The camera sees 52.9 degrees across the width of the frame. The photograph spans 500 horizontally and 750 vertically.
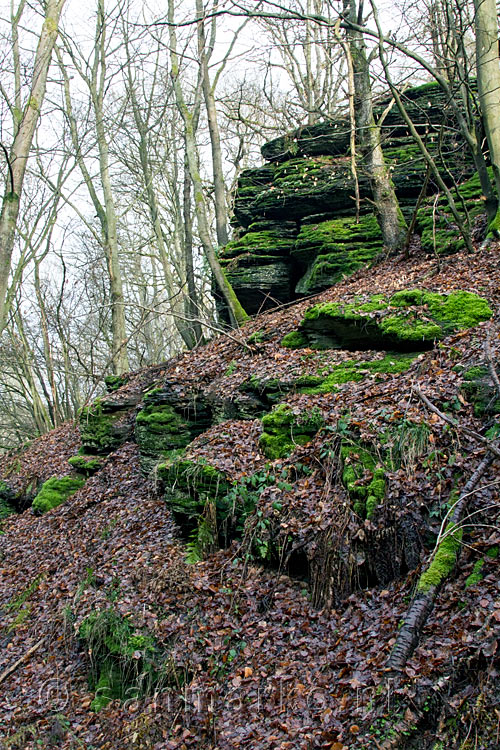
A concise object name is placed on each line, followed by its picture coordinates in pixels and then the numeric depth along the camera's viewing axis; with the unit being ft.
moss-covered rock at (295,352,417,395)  22.22
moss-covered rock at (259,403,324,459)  20.85
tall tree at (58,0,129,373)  50.83
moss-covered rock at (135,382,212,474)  29.12
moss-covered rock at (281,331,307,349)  28.38
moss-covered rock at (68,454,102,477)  35.53
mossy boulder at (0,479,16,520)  39.24
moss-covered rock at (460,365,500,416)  16.25
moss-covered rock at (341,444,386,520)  15.83
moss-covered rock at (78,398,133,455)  36.47
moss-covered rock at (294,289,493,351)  22.21
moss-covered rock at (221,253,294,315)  40.47
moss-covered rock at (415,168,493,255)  32.32
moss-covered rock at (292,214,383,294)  38.06
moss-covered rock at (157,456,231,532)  21.34
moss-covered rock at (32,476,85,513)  34.40
